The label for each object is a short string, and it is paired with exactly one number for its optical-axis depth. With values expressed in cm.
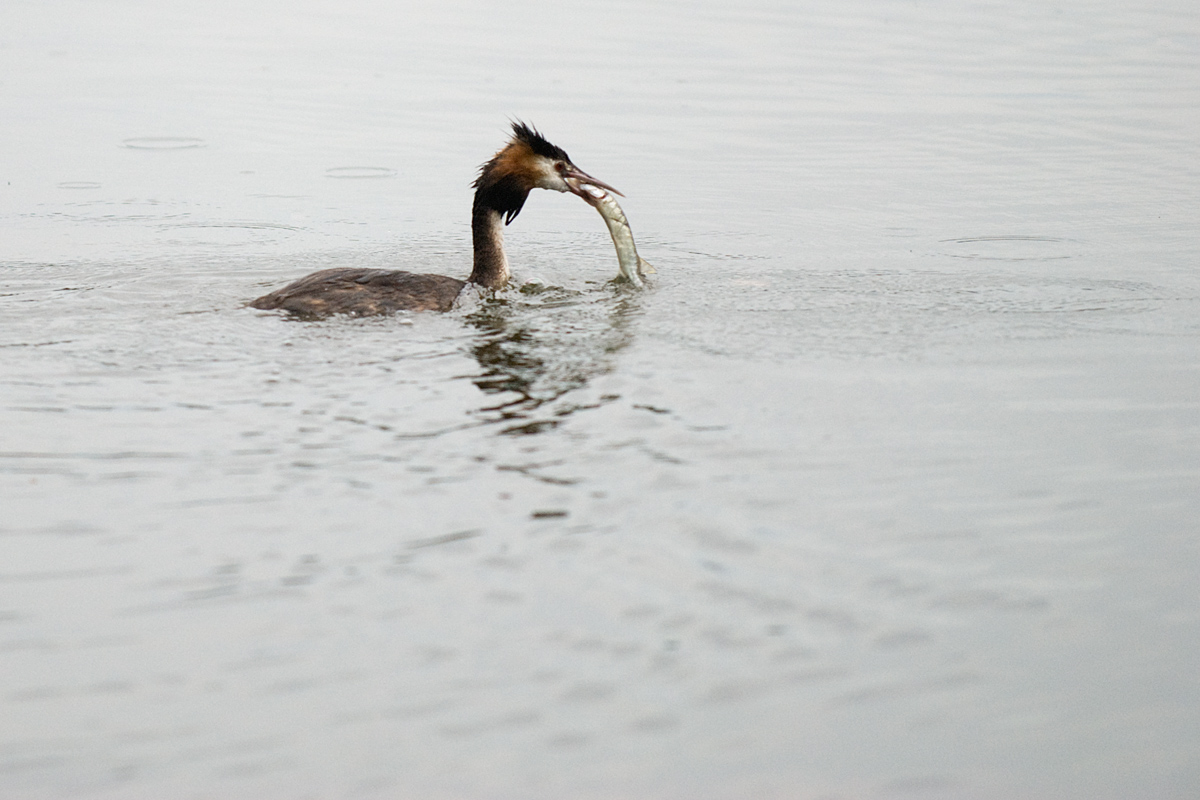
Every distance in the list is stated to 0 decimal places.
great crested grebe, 1855
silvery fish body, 1852
